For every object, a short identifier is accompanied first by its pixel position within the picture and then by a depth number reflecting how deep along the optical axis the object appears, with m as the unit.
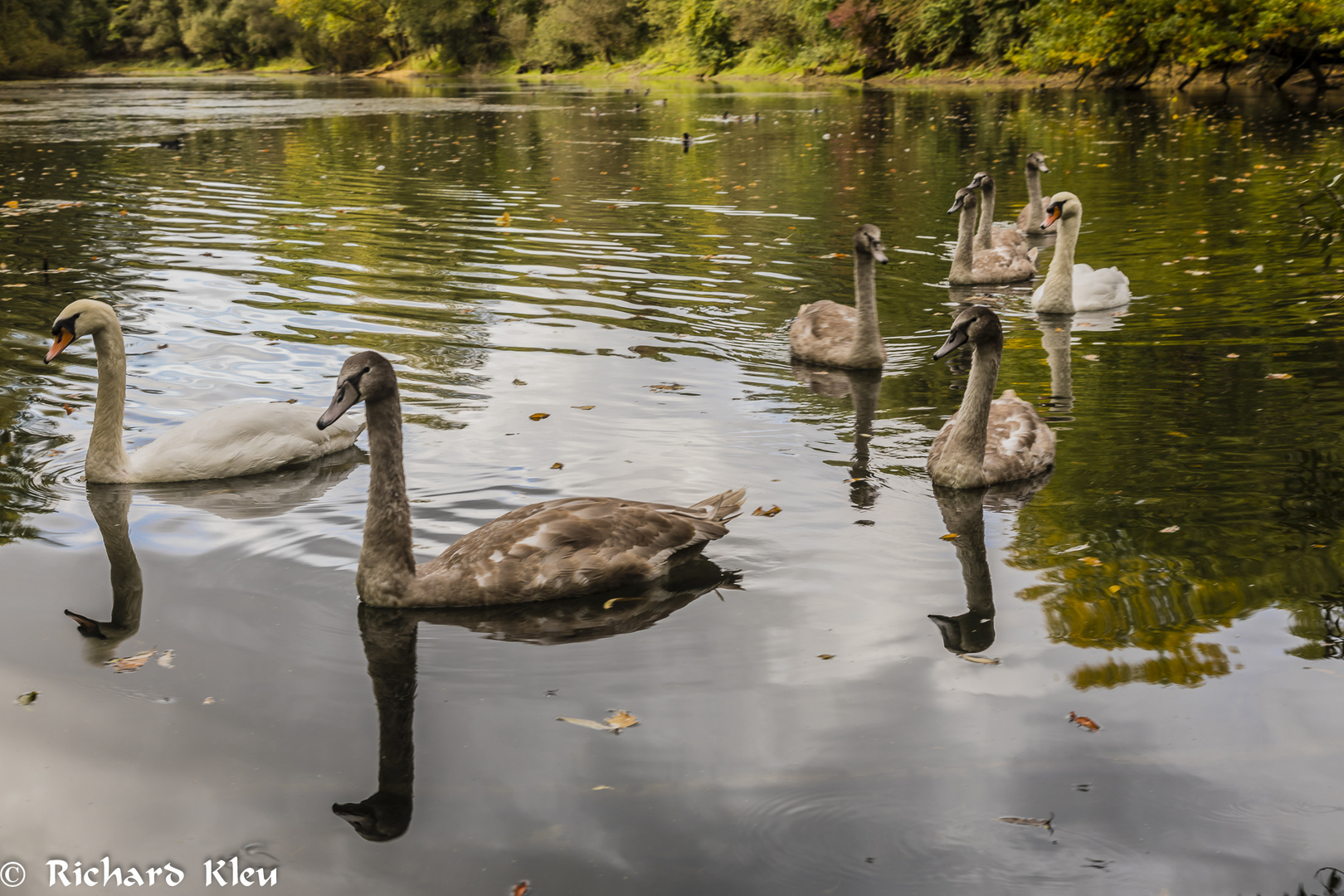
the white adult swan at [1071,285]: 11.79
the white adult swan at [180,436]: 7.42
